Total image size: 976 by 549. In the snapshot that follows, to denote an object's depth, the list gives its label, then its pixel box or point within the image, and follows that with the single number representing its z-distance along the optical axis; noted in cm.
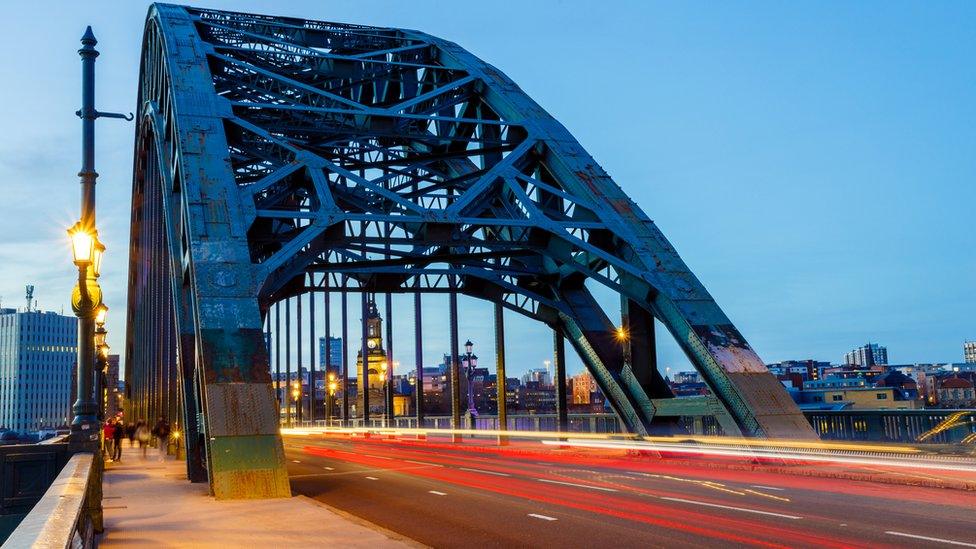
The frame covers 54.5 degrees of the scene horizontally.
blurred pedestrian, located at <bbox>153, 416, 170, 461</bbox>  4166
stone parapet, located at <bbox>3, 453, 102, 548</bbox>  479
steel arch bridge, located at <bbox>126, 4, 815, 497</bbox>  1945
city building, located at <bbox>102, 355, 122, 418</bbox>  14735
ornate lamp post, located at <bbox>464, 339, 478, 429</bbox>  4503
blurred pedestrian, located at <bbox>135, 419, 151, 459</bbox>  4583
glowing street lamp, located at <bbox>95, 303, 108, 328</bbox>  3160
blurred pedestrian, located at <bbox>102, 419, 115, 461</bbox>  3925
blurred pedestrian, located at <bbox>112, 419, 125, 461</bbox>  3990
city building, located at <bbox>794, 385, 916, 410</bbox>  6794
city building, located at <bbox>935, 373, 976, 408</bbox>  16238
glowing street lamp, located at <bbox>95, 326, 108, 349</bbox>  3918
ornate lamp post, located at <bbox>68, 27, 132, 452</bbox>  1574
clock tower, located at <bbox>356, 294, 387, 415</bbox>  13975
